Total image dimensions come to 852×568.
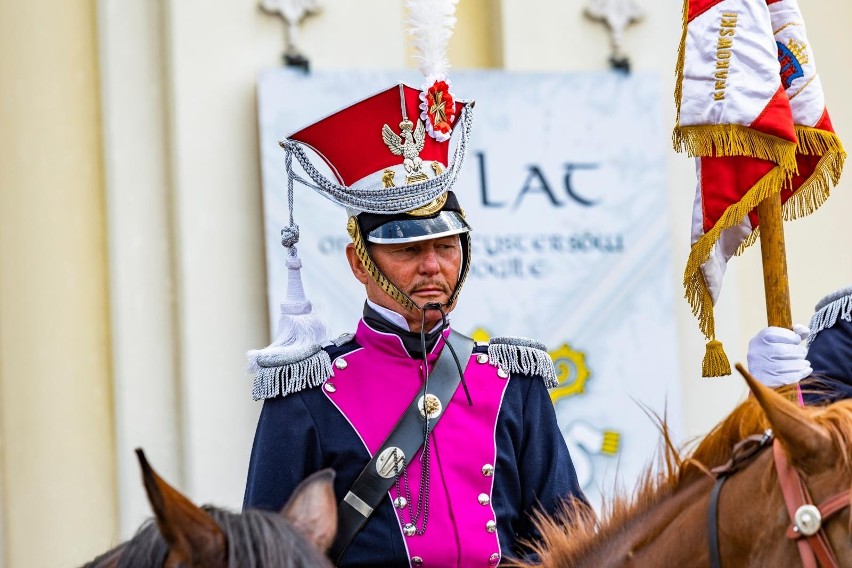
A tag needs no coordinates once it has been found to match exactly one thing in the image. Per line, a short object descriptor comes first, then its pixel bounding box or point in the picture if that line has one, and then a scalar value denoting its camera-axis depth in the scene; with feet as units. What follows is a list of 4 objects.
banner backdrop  39.01
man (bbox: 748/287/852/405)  19.19
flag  20.20
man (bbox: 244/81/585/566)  20.61
